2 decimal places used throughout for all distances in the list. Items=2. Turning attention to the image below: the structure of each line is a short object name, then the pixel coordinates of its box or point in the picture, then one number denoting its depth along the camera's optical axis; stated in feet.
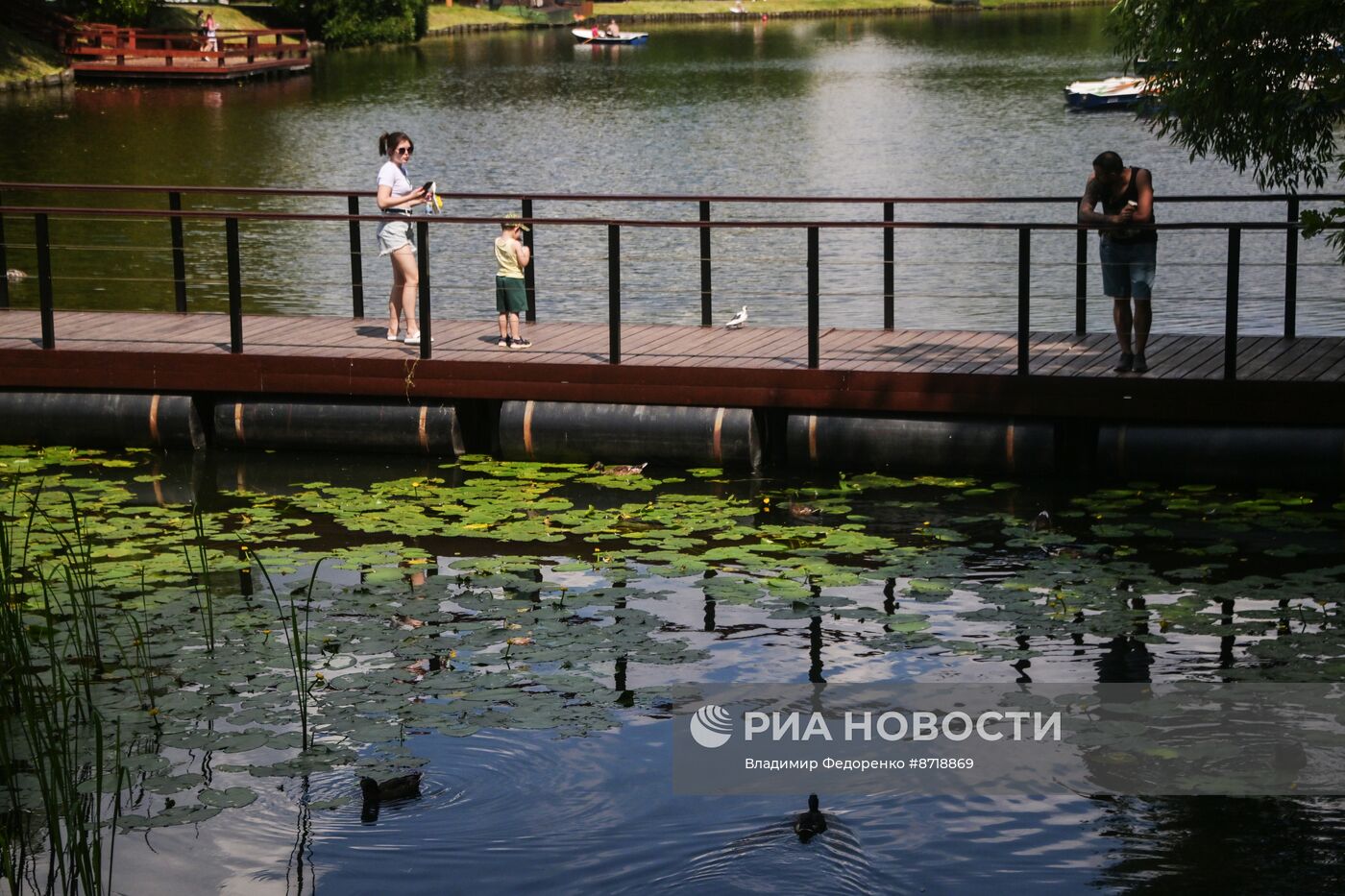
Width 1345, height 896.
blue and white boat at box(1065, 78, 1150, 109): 173.99
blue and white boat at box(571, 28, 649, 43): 310.04
